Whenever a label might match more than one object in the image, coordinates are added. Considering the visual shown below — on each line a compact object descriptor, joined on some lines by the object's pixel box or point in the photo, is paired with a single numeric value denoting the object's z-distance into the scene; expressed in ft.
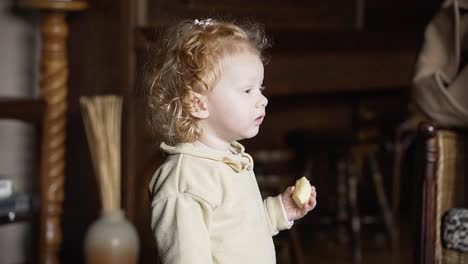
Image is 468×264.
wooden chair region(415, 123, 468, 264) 8.42
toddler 5.91
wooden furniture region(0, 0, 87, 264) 10.93
